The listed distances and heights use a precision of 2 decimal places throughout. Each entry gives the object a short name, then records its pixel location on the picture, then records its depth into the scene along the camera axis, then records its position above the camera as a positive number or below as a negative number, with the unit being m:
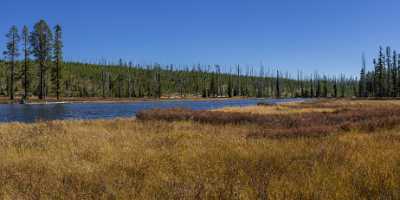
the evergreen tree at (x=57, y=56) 61.22 +7.57
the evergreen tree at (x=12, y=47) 57.03 +8.67
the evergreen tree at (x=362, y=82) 107.27 +4.13
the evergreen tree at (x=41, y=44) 58.88 +9.43
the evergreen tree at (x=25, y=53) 57.91 +7.67
